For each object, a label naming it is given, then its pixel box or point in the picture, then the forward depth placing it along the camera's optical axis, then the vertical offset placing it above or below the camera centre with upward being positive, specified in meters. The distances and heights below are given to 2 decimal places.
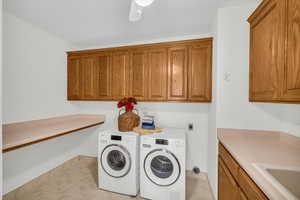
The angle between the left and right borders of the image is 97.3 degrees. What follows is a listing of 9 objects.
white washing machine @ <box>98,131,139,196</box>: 1.80 -0.92
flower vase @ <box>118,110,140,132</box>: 2.05 -0.38
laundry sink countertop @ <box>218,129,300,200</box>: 0.72 -0.44
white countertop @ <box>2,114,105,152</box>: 1.32 -0.42
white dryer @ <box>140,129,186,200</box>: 1.66 -0.91
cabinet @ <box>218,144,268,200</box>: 0.79 -0.64
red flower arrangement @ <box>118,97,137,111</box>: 2.15 -0.07
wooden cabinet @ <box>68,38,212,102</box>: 2.11 +0.45
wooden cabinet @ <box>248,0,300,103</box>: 0.93 +0.39
